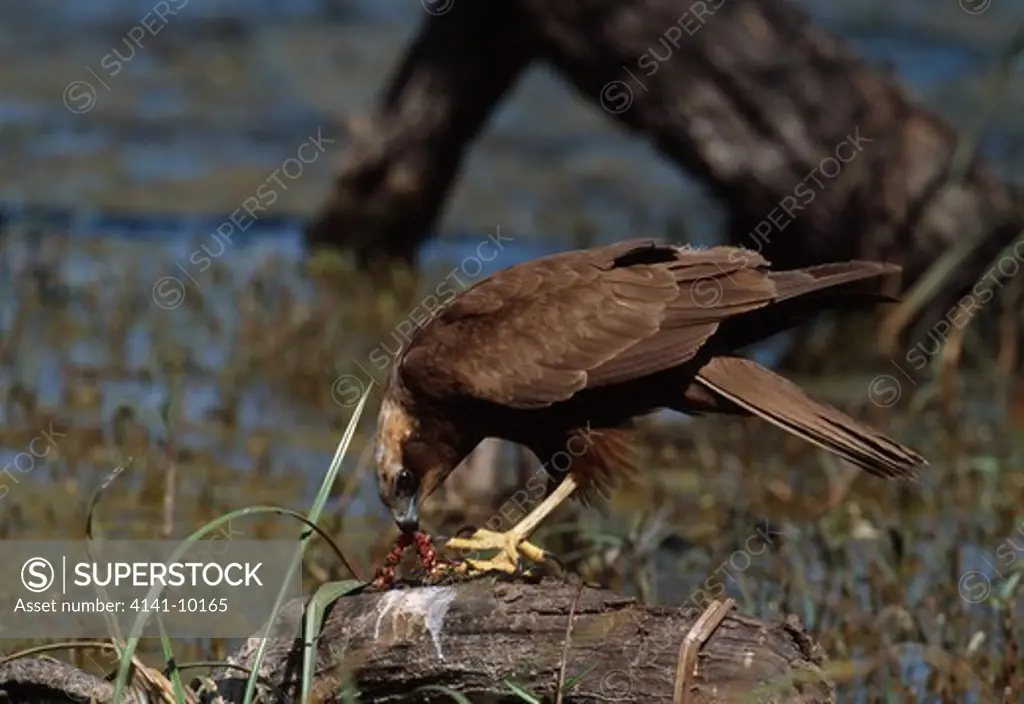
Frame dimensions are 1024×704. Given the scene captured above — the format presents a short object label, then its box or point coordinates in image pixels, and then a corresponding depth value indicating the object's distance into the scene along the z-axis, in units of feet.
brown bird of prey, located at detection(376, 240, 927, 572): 37.35
